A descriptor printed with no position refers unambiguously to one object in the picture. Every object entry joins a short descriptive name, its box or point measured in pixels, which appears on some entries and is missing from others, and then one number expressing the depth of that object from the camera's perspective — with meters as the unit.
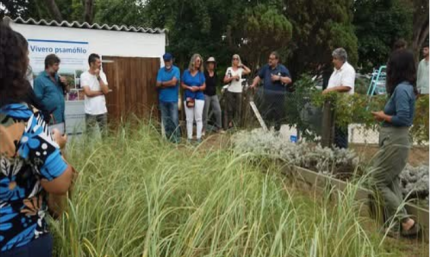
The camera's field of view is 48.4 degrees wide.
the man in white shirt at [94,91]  7.43
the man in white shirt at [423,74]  8.19
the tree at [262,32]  14.06
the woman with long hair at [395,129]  4.10
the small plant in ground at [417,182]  4.69
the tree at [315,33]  15.82
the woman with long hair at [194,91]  8.64
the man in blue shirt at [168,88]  8.50
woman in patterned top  1.74
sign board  7.74
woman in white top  9.54
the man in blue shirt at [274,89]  7.55
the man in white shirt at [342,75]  6.44
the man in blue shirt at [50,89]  6.38
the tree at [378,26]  21.21
